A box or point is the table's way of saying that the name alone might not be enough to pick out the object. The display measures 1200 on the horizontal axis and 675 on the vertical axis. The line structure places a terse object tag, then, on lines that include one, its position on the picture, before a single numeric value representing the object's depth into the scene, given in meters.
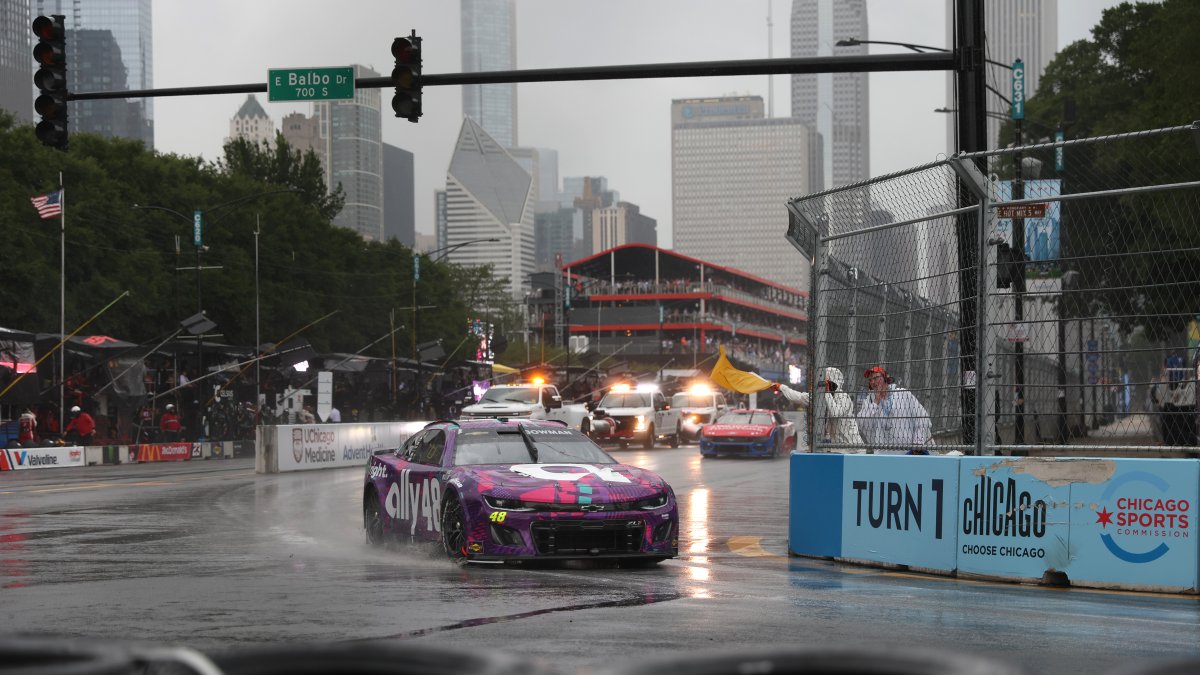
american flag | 44.34
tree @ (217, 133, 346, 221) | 93.69
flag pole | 39.74
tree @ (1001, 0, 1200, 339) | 10.30
